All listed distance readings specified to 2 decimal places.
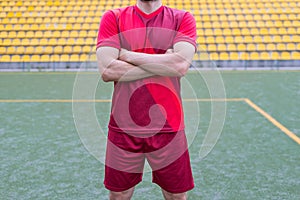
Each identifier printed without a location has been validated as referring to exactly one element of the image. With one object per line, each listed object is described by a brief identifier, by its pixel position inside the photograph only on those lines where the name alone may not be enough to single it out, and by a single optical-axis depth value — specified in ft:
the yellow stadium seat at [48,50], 40.93
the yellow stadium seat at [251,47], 40.49
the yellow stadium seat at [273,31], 42.70
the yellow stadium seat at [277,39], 41.62
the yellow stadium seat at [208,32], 42.68
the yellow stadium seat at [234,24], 43.91
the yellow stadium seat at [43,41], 41.98
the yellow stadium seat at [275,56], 39.09
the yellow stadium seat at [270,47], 40.58
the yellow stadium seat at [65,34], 43.06
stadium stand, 40.47
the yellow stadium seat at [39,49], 40.94
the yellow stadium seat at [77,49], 40.63
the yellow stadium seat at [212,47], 40.36
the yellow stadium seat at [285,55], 38.93
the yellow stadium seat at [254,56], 39.08
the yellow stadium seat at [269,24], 44.01
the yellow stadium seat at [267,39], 41.78
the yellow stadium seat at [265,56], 39.08
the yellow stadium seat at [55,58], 39.22
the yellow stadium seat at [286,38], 41.57
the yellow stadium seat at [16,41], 42.11
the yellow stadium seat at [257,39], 41.65
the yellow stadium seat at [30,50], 41.04
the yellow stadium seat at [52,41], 42.04
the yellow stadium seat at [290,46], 40.35
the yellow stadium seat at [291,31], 42.70
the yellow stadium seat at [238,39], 41.54
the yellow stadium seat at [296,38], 41.69
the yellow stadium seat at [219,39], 41.55
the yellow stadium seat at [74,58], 39.22
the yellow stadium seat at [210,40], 41.43
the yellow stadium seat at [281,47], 40.32
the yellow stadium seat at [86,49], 40.81
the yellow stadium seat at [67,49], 40.60
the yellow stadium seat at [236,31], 42.65
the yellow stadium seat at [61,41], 42.13
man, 5.09
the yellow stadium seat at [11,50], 40.98
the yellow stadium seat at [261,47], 40.51
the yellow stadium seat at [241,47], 40.37
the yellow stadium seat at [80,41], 41.73
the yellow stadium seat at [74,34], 43.01
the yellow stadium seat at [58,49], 40.70
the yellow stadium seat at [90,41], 41.68
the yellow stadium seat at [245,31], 42.74
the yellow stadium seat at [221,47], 40.40
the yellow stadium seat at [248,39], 41.52
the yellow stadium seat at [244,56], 39.37
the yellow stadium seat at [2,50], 40.99
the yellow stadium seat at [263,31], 42.77
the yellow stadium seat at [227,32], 42.65
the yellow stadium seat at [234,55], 39.06
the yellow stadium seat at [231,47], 40.32
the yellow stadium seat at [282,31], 42.63
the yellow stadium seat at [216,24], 44.06
